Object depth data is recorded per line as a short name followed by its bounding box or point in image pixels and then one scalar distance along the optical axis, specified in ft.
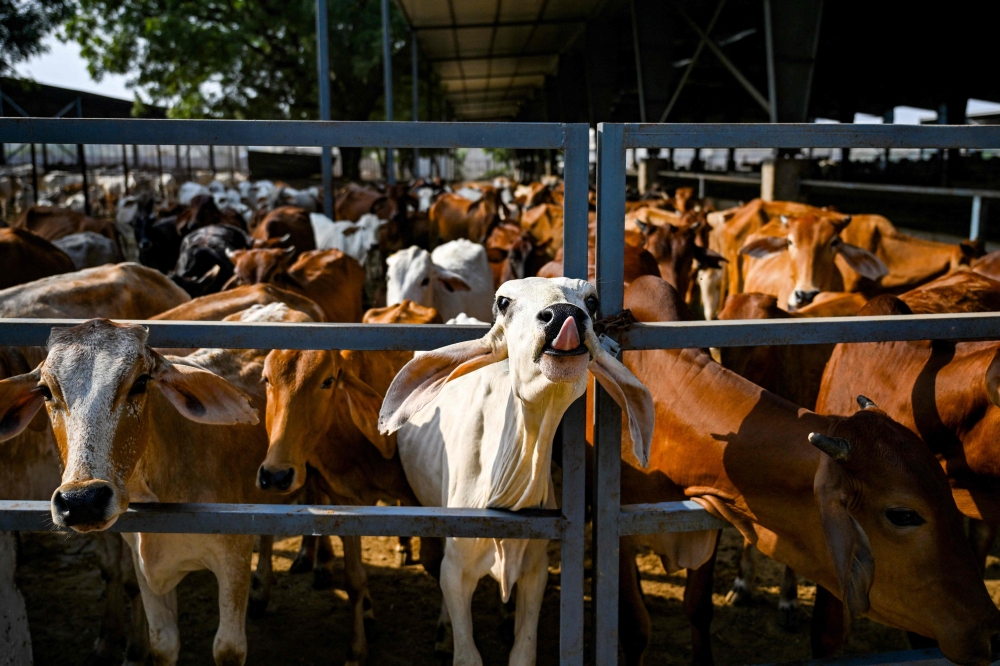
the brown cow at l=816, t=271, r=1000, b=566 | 10.37
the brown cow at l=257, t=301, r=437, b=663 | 11.82
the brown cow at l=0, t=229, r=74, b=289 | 22.26
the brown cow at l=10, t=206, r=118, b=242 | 36.45
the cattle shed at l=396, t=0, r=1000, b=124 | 41.06
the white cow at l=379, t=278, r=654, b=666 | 7.69
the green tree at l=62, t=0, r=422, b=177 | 83.20
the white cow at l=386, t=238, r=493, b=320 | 24.02
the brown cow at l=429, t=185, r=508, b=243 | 46.65
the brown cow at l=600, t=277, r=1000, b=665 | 7.88
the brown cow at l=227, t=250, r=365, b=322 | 22.76
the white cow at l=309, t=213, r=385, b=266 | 37.60
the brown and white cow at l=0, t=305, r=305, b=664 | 8.34
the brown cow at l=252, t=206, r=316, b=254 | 37.27
